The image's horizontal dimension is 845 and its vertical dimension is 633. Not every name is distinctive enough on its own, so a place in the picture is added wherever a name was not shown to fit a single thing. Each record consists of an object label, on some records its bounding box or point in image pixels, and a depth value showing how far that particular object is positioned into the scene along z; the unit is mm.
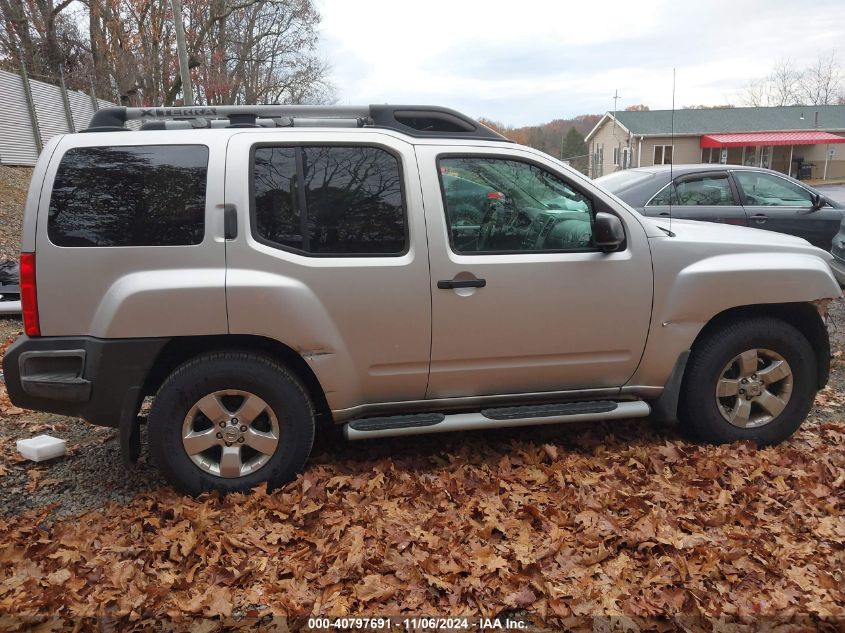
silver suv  3232
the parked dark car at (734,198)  7316
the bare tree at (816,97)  63750
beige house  37000
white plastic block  3986
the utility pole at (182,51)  13594
